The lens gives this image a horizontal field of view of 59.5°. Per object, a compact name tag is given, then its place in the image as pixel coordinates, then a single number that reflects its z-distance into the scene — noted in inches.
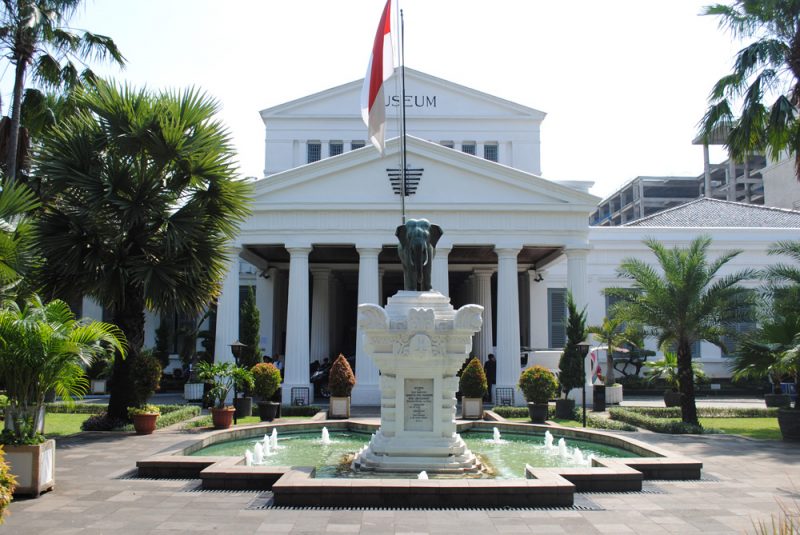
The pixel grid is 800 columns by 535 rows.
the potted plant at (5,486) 263.7
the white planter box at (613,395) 1035.9
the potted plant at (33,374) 370.9
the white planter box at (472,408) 766.5
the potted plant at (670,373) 984.3
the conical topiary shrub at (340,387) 770.8
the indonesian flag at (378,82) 603.2
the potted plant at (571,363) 831.1
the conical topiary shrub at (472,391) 768.3
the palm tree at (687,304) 747.4
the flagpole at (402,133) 579.8
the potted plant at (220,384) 678.5
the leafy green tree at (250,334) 909.8
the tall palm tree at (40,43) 779.4
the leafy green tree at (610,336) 1069.8
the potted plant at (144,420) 653.3
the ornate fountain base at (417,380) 427.8
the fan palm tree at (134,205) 649.6
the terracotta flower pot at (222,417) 677.1
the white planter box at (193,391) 1032.2
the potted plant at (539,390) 771.4
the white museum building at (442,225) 1045.2
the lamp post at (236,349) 759.7
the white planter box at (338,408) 770.2
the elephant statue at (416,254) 467.2
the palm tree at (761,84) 743.7
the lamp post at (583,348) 790.5
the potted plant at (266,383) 777.6
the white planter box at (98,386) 1219.2
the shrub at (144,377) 690.8
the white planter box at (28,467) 367.6
